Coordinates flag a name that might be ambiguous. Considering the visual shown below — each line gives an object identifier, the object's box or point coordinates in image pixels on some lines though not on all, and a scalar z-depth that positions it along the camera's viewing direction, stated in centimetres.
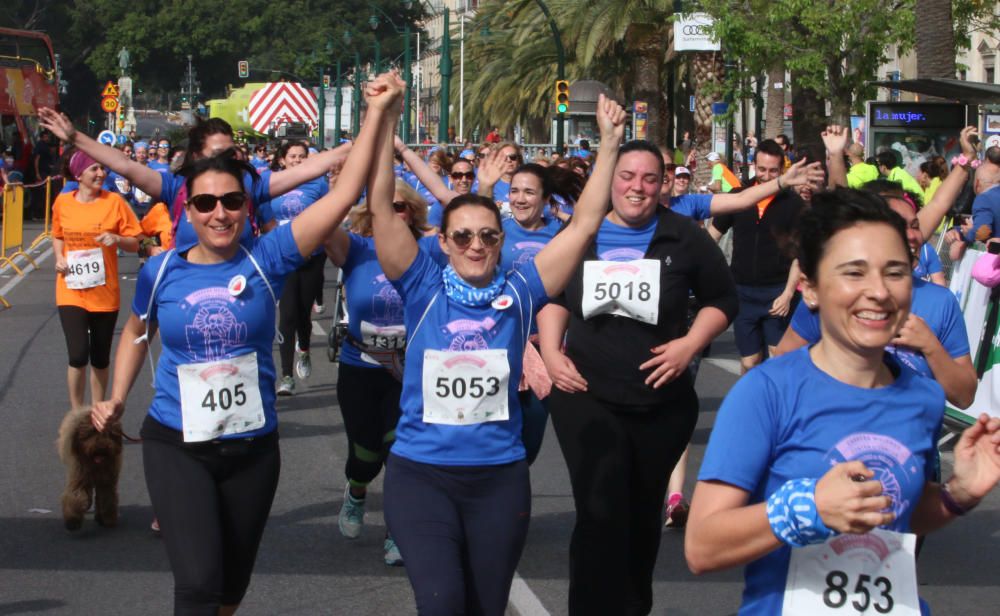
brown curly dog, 700
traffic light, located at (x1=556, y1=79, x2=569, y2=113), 3325
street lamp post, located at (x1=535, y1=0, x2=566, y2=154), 3331
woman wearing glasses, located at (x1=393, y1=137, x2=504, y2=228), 641
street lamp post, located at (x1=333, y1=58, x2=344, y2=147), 7162
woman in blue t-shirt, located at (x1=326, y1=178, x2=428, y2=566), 675
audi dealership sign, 2745
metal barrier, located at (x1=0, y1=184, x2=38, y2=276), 2219
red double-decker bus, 3481
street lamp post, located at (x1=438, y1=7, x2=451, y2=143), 4453
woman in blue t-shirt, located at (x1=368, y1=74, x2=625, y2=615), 451
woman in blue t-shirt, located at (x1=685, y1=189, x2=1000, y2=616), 294
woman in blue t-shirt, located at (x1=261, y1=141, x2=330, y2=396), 1149
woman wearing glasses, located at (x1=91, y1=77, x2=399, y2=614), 474
